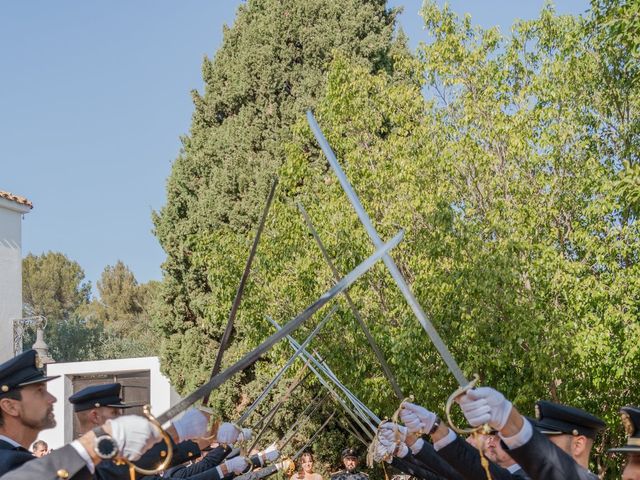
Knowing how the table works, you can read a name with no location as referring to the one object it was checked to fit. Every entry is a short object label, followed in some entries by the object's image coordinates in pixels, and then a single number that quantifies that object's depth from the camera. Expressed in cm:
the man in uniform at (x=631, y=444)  429
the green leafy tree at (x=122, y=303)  6444
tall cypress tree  2584
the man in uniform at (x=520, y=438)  360
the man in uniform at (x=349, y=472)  1528
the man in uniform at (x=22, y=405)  488
